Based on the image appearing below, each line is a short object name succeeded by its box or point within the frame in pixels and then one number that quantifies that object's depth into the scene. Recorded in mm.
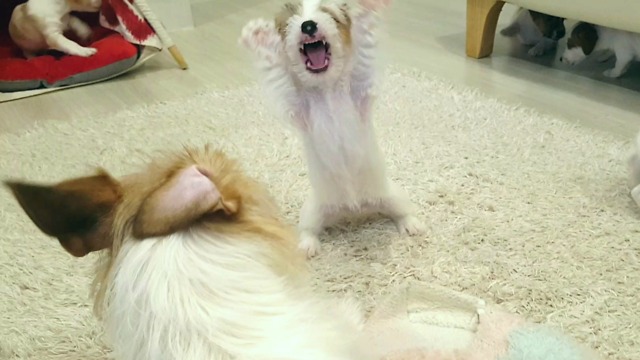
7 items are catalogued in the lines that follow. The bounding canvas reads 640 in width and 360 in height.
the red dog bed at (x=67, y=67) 2627
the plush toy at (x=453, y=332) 1110
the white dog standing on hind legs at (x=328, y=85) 1333
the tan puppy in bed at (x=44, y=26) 2697
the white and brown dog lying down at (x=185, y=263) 644
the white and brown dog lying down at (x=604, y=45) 2354
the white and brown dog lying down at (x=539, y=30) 2723
